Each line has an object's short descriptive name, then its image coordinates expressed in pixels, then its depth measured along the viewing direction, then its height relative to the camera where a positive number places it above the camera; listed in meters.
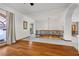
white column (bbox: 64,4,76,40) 1.94 +0.26
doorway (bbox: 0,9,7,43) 1.61 +0.18
